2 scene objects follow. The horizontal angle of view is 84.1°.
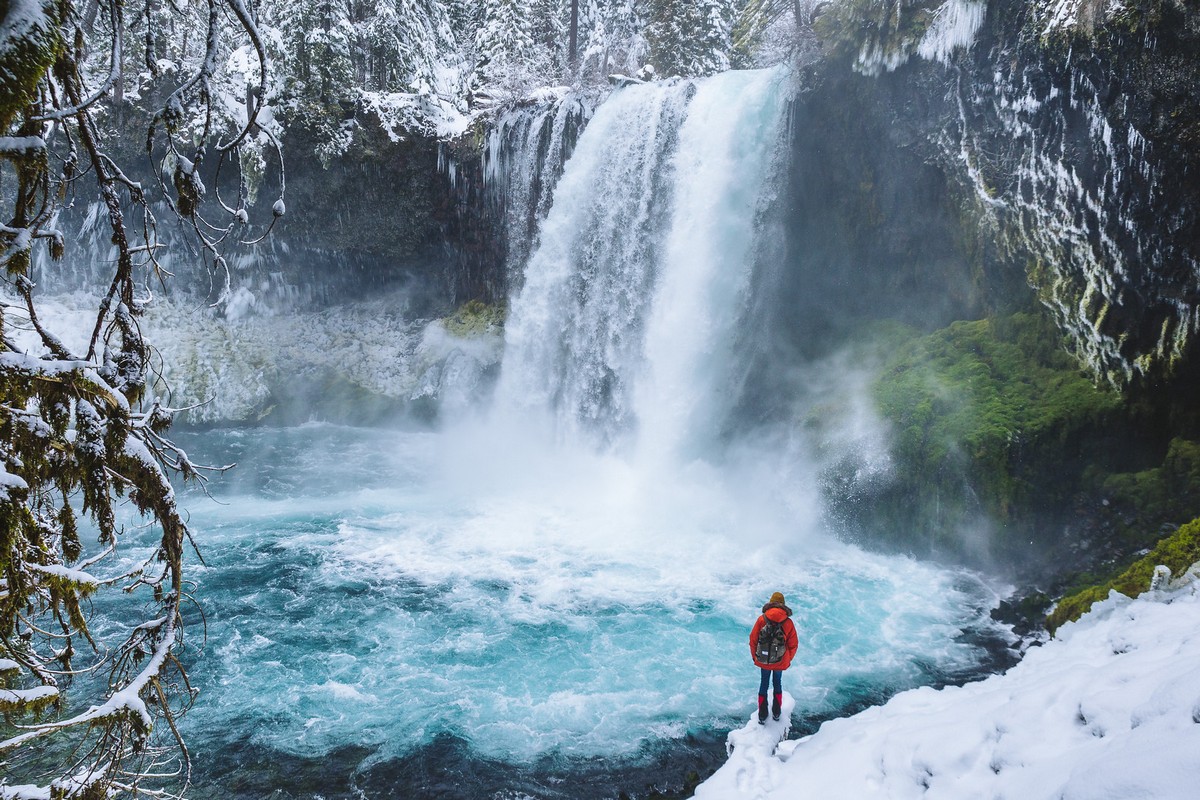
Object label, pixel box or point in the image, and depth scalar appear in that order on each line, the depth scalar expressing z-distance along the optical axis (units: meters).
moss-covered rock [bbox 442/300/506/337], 24.77
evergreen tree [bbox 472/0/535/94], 28.52
